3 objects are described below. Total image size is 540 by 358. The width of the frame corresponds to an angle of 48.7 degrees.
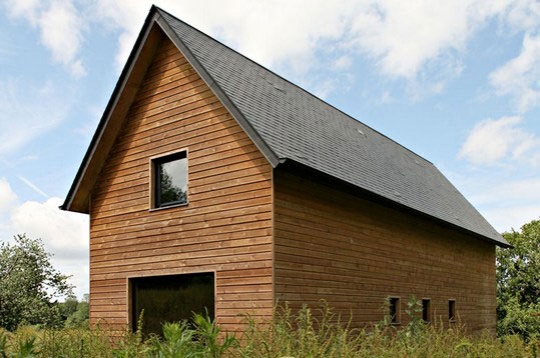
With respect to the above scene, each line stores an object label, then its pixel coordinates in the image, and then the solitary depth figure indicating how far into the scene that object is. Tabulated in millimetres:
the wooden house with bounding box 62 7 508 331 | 11117
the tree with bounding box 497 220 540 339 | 25141
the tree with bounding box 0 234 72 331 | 25250
